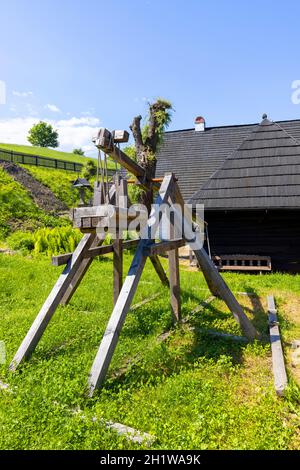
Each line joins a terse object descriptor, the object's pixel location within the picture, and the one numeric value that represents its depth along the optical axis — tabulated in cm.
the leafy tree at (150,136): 607
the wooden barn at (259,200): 1023
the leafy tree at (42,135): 7206
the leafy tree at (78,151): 6819
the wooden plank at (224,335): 470
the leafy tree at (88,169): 2034
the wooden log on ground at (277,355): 344
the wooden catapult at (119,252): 362
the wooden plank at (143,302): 595
